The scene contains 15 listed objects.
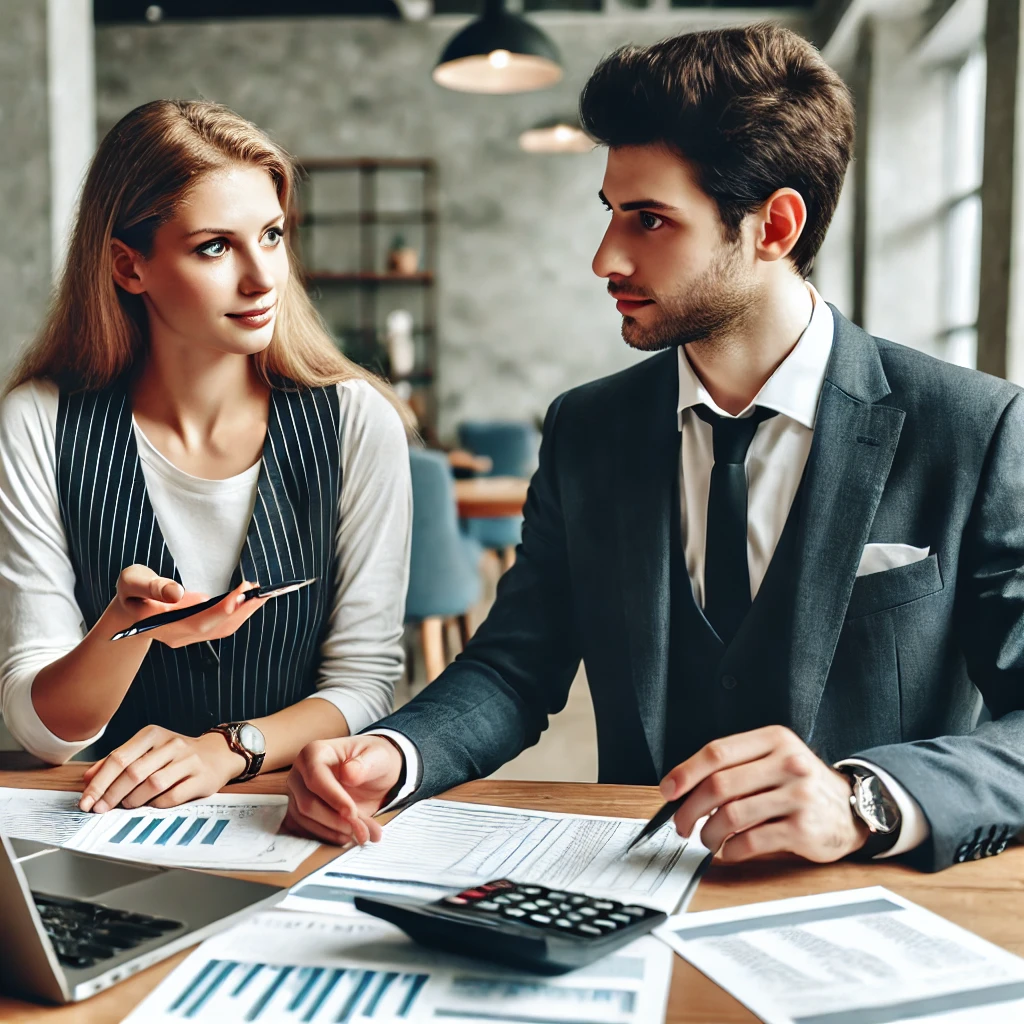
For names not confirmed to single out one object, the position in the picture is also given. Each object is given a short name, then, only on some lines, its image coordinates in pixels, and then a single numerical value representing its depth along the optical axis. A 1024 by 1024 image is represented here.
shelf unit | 8.20
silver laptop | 0.69
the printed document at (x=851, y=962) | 0.68
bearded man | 1.25
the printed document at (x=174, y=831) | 0.95
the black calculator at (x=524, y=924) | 0.71
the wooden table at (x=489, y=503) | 4.39
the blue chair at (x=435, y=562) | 3.80
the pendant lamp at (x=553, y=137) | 6.63
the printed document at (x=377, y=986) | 0.68
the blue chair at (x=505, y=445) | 7.07
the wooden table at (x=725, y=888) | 0.70
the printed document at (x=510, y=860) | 0.87
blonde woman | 1.56
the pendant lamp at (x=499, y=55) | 4.71
